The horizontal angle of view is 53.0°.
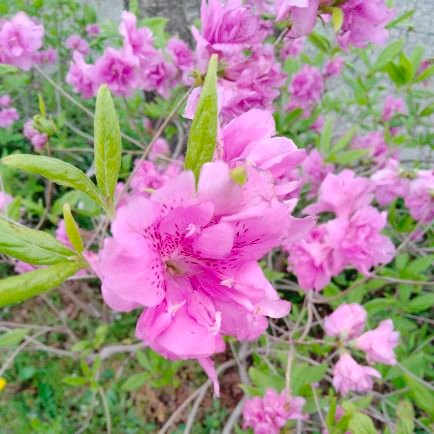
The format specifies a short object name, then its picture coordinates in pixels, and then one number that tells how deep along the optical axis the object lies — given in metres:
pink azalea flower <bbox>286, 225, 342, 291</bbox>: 0.28
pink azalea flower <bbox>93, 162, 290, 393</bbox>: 0.10
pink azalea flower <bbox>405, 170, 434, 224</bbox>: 0.29
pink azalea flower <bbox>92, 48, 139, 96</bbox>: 0.33
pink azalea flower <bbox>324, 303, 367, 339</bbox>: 0.27
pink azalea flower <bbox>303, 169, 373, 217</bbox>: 0.27
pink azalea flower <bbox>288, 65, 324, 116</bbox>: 0.53
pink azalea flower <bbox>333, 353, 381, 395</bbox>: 0.26
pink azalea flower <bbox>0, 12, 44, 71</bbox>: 0.32
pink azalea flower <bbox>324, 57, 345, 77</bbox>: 0.54
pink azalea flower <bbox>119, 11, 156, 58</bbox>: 0.32
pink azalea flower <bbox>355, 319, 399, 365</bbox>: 0.26
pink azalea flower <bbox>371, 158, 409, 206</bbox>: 0.32
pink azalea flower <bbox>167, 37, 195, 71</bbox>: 0.37
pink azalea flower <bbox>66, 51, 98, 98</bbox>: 0.35
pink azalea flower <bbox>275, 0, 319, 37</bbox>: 0.19
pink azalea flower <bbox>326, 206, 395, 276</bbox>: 0.27
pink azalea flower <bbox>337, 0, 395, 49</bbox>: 0.20
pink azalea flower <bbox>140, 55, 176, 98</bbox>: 0.37
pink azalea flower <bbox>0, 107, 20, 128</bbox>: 0.56
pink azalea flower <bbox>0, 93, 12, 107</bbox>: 0.55
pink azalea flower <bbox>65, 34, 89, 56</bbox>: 0.57
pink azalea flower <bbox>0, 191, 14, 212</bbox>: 0.34
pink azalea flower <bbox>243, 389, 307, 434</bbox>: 0.26
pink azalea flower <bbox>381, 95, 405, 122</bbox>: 0.54
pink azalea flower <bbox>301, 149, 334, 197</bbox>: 0.48
